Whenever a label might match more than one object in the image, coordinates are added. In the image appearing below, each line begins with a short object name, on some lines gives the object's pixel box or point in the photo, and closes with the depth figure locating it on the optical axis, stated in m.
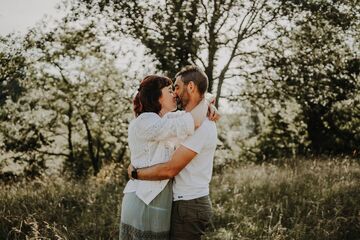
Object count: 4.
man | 2.77
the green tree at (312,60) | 9.33
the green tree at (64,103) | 11.59
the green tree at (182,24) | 9.13
